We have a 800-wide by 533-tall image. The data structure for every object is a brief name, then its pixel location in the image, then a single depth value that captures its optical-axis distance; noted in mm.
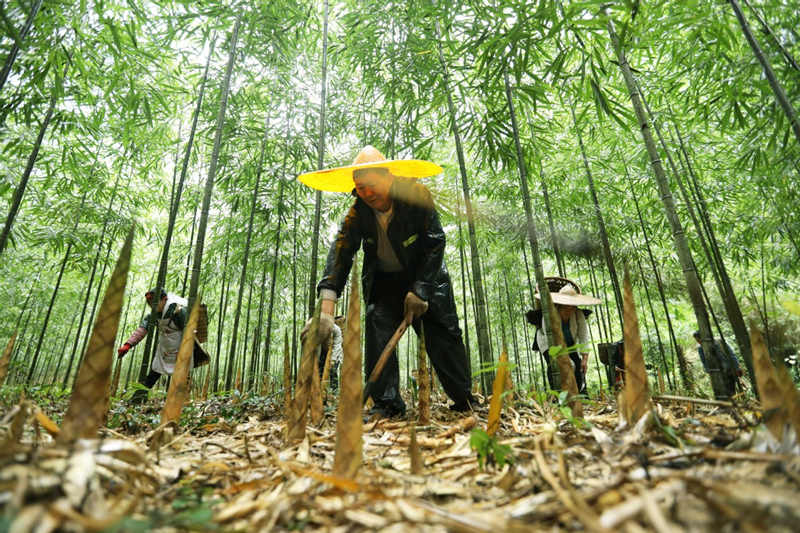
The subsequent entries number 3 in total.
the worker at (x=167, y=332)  4148
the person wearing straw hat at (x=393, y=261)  2301
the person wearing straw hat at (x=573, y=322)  4027
